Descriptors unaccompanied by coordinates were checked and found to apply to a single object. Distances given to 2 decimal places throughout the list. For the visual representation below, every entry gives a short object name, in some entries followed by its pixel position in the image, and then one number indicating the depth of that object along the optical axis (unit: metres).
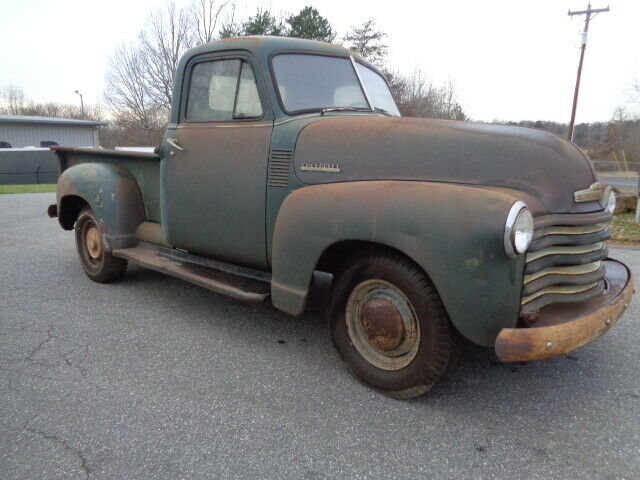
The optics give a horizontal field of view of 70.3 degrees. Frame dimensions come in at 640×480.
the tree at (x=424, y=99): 25.80
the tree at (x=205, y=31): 26.89
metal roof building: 29.28
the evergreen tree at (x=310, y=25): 23.81
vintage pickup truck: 2.17
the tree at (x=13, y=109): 55.81
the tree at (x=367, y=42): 26.94
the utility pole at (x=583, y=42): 20.16
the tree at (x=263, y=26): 24.27
